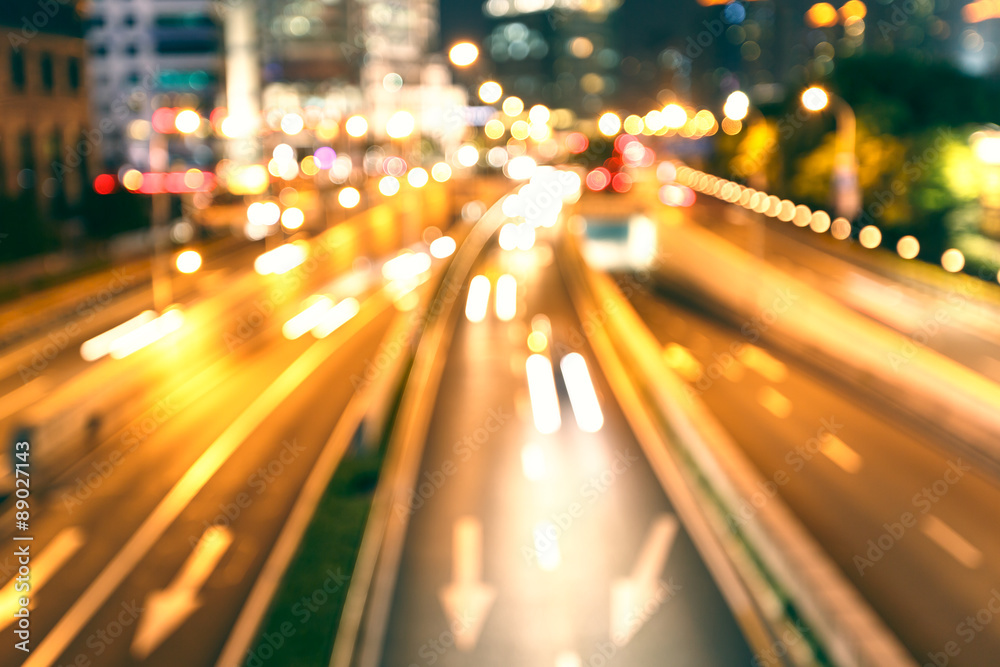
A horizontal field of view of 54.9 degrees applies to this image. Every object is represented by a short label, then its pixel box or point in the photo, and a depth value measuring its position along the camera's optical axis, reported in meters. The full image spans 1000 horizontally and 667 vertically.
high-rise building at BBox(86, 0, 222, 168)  100.06
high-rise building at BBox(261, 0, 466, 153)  126.94
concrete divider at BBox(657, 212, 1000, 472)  19.12
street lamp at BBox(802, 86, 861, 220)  31.70
